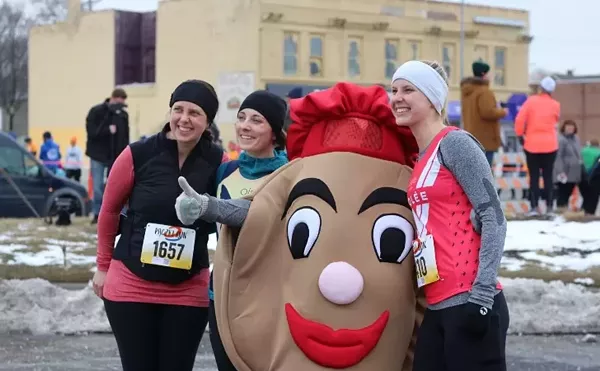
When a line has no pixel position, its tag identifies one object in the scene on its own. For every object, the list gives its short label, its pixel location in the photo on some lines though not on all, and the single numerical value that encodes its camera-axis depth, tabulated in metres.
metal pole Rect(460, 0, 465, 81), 44.10
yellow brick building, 41.47
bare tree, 63.44
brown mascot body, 4.40
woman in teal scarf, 5.00
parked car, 18.17
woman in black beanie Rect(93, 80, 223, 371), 5.01
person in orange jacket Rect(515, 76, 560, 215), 13.95
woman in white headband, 4.08
